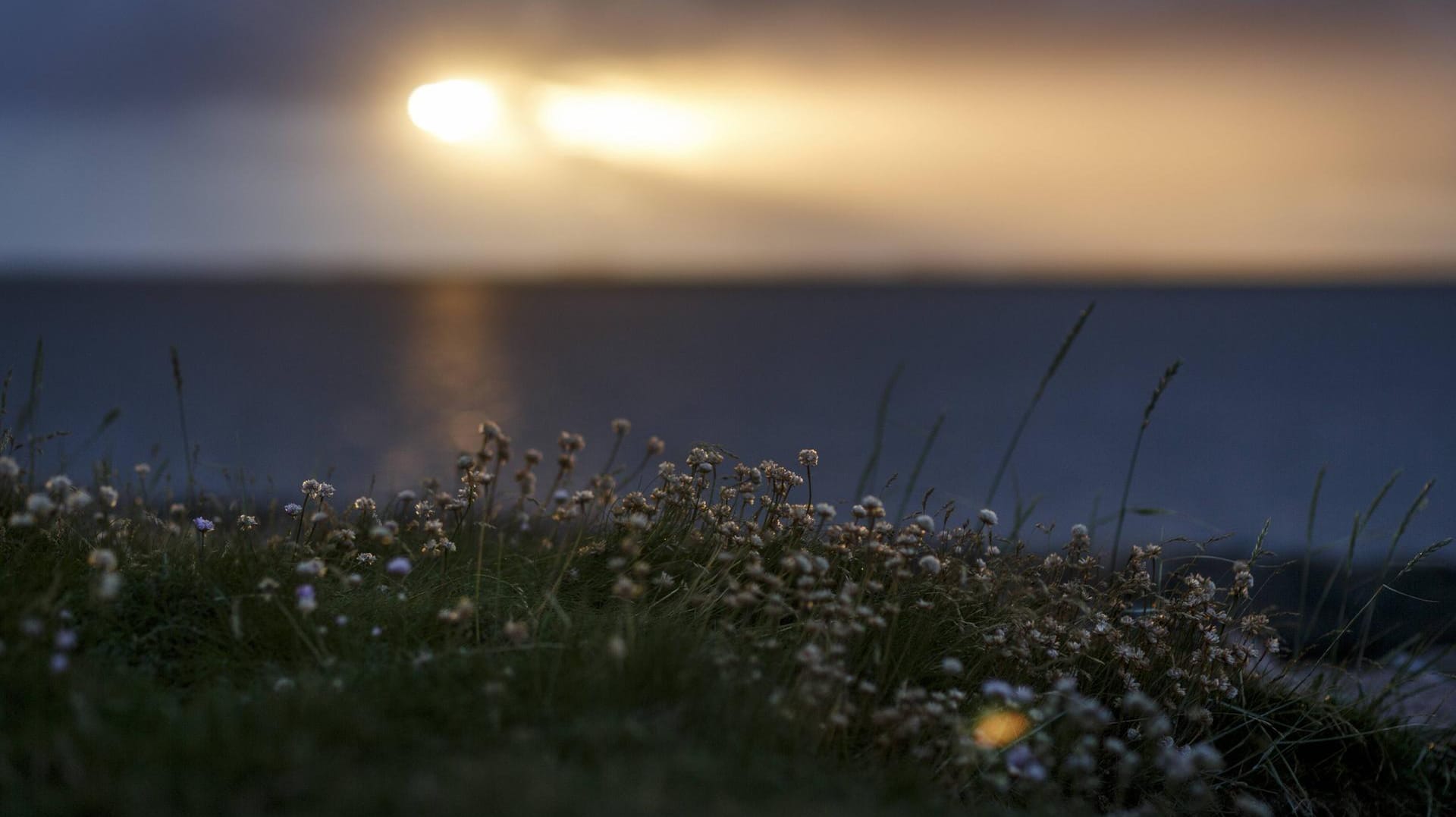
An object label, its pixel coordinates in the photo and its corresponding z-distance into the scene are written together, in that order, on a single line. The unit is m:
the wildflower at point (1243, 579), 4.24
